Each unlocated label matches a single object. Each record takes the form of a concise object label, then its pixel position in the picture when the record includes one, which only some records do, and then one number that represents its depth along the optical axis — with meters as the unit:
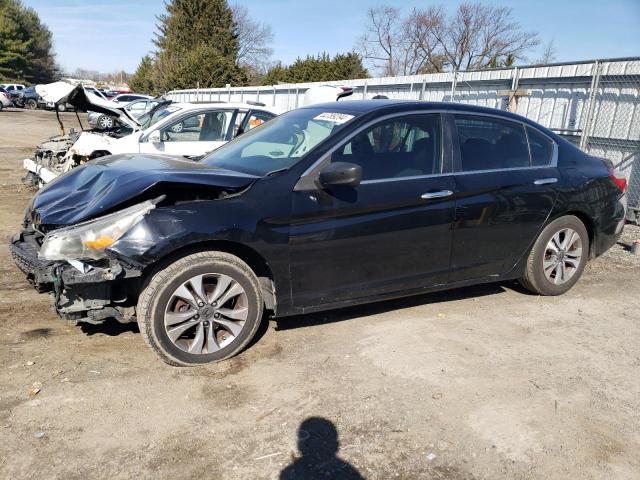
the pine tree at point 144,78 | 55.26
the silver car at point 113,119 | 10.40
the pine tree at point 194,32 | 50.88
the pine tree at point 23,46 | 56.66
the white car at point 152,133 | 8.13
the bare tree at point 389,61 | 49.66
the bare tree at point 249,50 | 68.69
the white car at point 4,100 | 35.84
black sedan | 3.24
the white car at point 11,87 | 43.06
